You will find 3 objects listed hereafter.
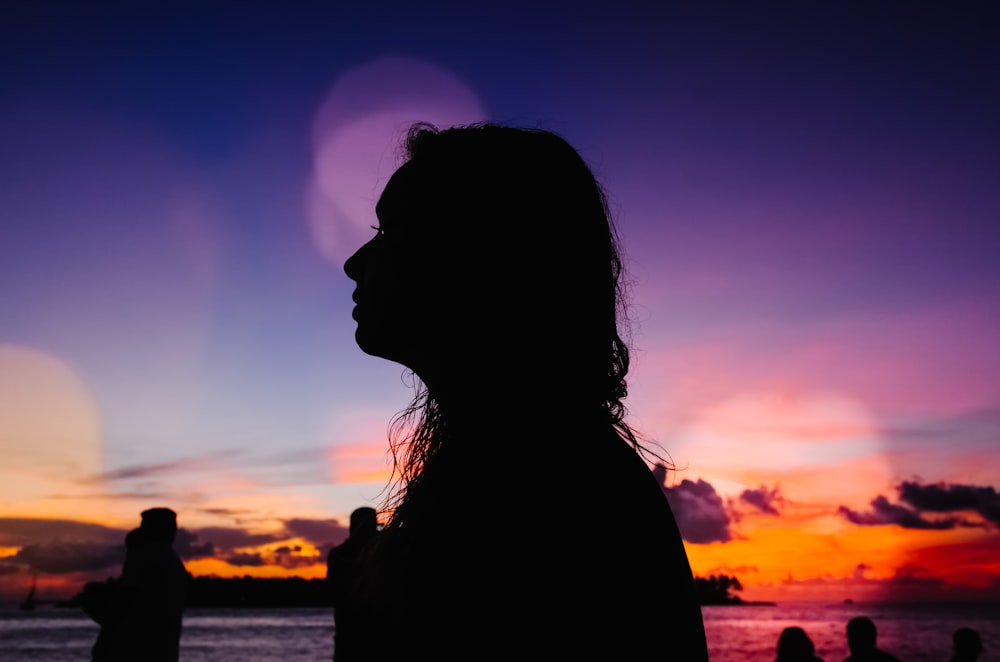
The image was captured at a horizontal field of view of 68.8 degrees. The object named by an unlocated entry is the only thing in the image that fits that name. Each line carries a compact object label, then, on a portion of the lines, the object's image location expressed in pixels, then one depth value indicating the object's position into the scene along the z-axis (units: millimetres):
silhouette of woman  891
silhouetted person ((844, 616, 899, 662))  8227
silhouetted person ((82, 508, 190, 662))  6598
